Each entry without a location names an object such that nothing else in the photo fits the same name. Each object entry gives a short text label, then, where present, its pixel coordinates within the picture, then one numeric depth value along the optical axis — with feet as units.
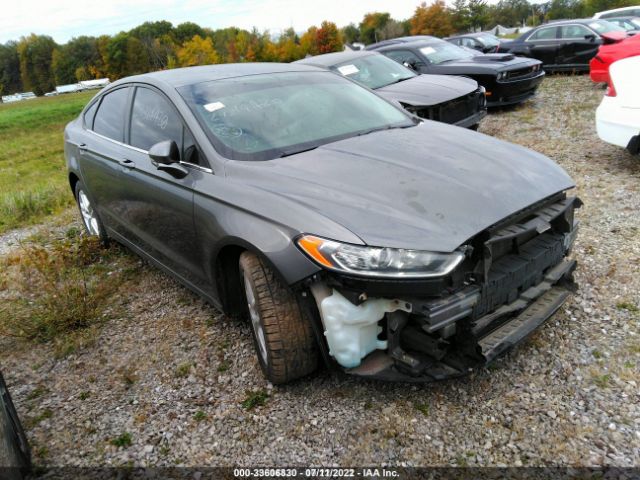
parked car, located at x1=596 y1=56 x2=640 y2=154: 15.71
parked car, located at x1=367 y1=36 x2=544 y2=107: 27.20
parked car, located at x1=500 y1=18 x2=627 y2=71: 37.19
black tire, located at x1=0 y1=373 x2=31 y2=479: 6.72
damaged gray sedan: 7.09
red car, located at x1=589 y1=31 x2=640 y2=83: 24.64
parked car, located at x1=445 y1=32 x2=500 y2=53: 56.54
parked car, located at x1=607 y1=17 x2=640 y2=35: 43.29
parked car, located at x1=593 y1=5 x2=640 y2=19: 57.22
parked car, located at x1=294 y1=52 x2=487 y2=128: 21.16
